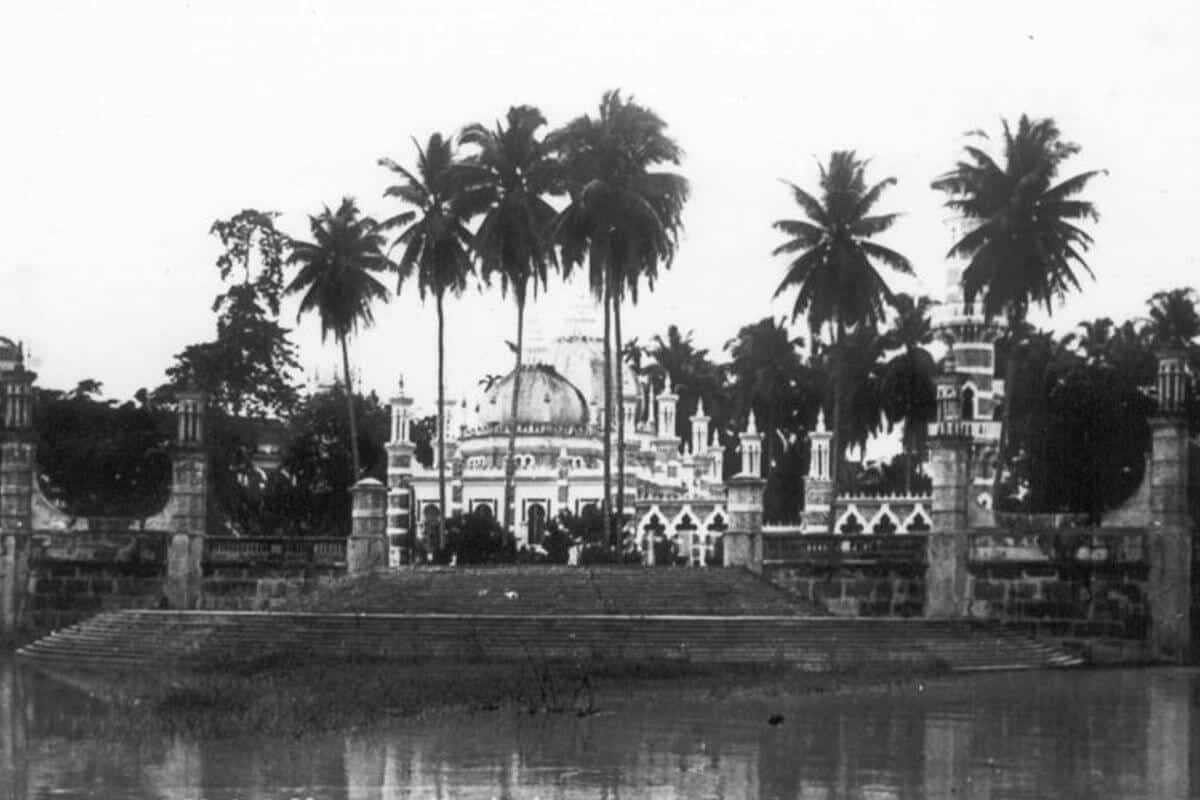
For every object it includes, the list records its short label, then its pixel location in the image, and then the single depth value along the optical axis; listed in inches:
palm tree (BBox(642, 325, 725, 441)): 4119.1
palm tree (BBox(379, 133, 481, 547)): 2260.1
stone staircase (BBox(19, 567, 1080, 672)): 1488.7
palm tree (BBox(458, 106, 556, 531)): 2203.5
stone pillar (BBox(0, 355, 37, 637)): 1904.5
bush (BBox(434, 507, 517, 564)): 2295.8
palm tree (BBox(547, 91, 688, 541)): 2117.4
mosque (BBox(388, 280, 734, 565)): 2815.0
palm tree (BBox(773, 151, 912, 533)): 2285.9
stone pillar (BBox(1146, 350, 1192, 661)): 1684.3
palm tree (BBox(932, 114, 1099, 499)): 2151.8
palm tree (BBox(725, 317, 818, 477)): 3481.8
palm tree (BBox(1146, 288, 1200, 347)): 2881.4
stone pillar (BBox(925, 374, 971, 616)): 1759.4
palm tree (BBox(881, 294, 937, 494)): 3112.7
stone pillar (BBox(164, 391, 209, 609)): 1904.5
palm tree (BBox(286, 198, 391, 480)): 2396.7
